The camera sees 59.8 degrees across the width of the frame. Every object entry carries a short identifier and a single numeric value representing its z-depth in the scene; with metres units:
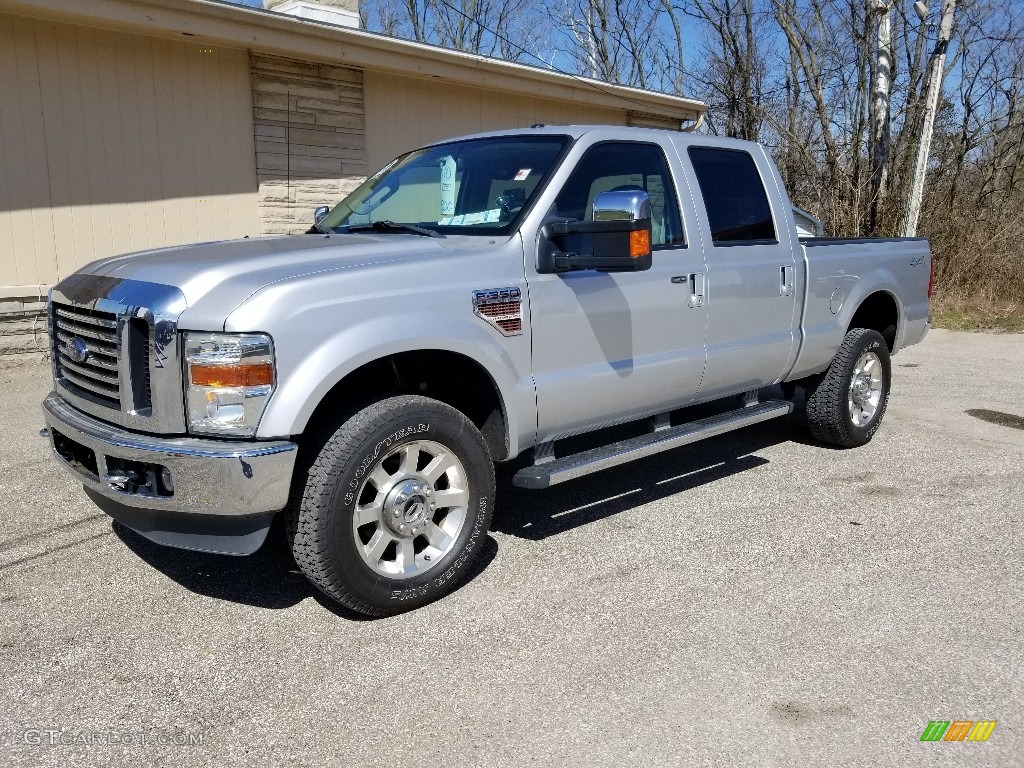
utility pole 13.48
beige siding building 8.34
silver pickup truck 3.20
